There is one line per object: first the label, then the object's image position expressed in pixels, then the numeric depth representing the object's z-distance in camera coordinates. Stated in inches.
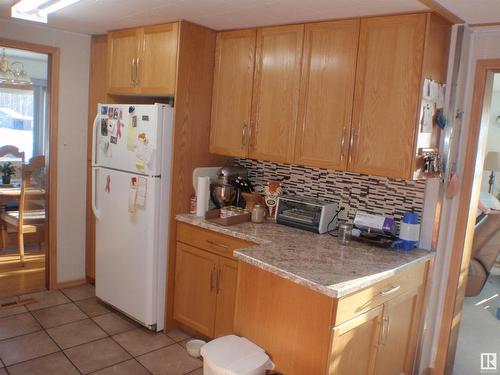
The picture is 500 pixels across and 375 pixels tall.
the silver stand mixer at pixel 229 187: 119.4
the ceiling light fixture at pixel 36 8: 99.5
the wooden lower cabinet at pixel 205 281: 106.5
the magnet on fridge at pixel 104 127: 126.1
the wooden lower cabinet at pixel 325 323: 71.6
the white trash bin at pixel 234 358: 70.9
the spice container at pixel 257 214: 113.6
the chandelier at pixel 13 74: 188.2
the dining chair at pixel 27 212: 172.9
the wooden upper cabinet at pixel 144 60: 113.1
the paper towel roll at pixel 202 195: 115.4
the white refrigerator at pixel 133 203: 112.9
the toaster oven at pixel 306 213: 105.6
